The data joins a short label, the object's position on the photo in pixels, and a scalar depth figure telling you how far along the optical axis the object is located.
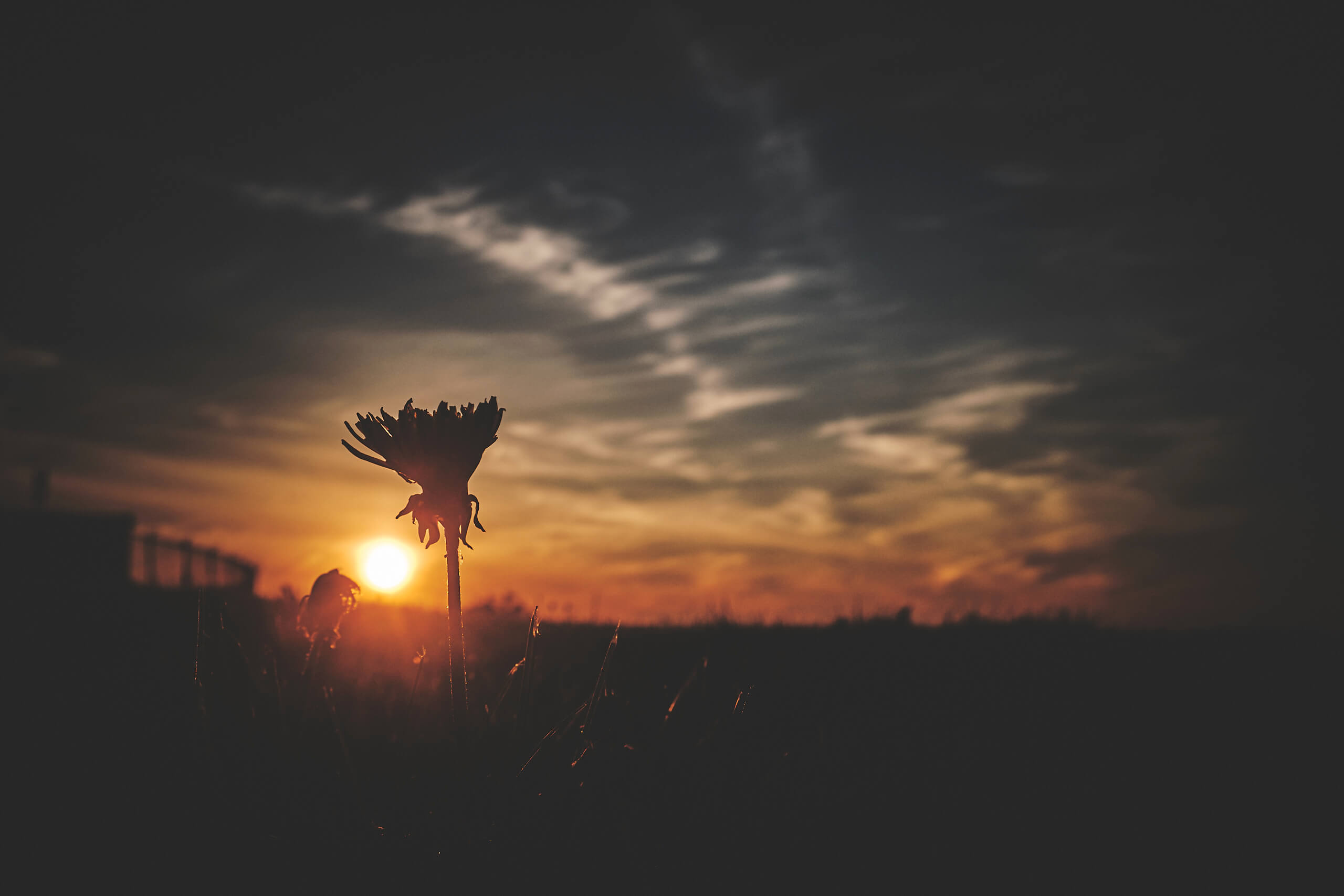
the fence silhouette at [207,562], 15.12
